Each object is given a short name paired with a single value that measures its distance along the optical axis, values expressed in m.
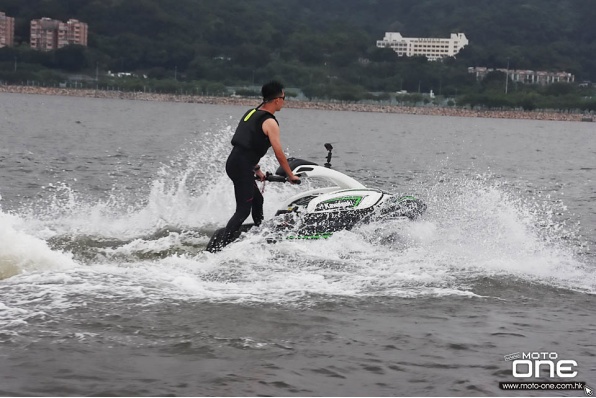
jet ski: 10.91
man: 10.20
